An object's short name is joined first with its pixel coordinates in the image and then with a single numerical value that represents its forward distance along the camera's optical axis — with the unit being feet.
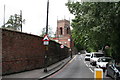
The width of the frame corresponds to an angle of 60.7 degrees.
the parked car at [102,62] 32.58
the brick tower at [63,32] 165.95
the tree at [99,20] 28.71
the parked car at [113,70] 21.50
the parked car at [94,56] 45.93
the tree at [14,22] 107.43
